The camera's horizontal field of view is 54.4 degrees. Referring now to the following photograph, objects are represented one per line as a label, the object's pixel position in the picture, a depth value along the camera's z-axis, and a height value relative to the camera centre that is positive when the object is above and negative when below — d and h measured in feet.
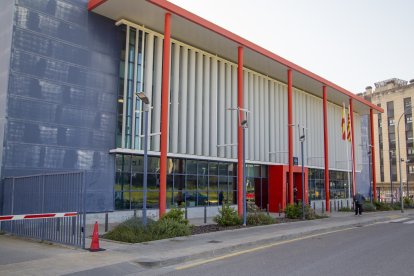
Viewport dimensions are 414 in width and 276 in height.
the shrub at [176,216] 50.11 -4.52
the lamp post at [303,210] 71.51 -5.17
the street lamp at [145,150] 45.44 +4.87
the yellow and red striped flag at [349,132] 97.19 +12.05
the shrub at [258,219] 60.75 -5.81
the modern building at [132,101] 58.03 +13.44
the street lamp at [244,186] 59.26 -0.83
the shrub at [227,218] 57.98 -5.39
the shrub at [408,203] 123.18 -6.34
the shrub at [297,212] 72.47 -5.52
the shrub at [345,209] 97.25 -6.62
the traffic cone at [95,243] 37.37 -5.94
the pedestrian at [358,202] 87.30 -4.48
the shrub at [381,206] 106.22 -6.35
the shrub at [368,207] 99.00 -6.17
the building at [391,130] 247.91 +33.92
